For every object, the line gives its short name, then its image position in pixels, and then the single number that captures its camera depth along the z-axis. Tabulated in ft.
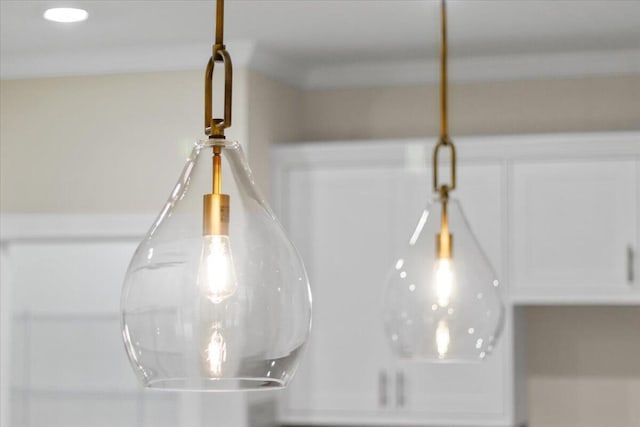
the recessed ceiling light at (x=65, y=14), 15.55
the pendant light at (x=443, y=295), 11.10
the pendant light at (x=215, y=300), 6.03
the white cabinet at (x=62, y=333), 19.36
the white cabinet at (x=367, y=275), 18.27
